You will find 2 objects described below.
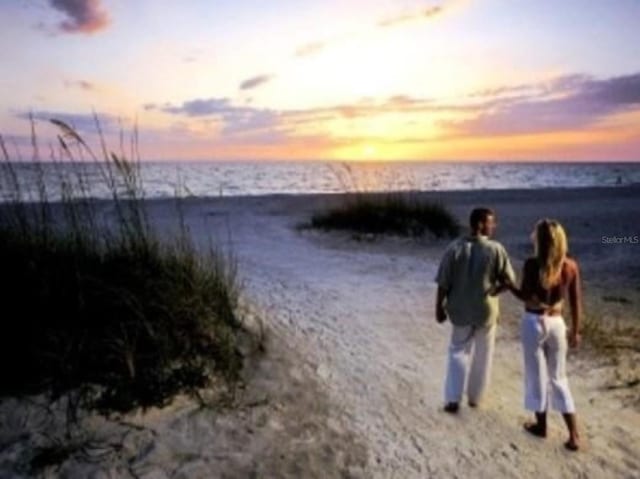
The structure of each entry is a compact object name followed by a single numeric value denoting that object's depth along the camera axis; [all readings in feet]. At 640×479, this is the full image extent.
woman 15.83
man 16.83
